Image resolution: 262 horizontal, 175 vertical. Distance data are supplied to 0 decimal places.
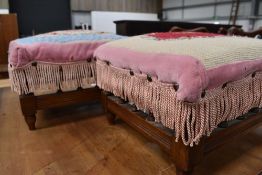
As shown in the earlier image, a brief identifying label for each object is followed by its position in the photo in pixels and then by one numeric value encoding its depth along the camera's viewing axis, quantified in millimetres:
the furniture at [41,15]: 4398
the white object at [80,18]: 5070
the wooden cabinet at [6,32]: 3551
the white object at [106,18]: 5270
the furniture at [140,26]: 2043
